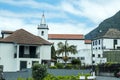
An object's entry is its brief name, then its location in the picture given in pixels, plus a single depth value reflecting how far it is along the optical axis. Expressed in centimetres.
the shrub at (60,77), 1795
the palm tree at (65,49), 5503
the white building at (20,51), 3622
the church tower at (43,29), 6147
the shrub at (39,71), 1632
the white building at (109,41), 5736
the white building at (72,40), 6871
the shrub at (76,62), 4658
